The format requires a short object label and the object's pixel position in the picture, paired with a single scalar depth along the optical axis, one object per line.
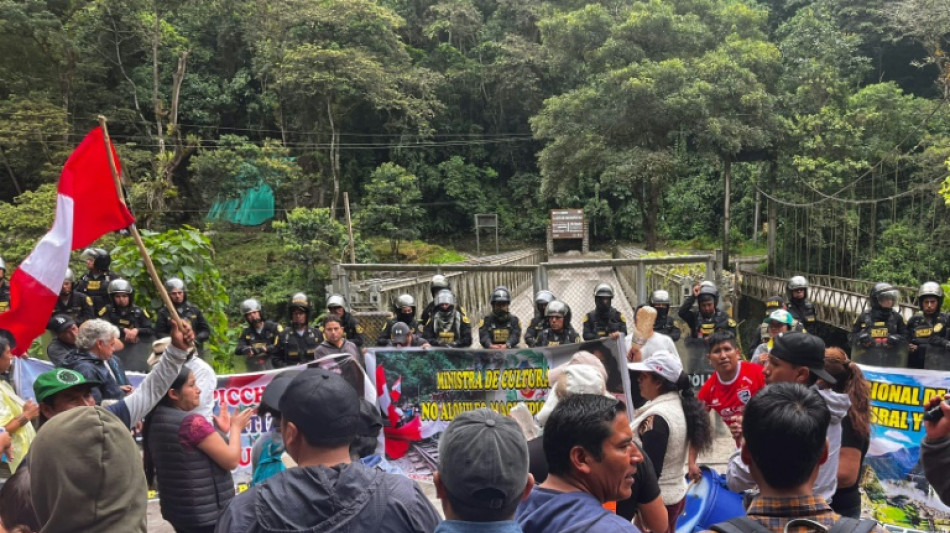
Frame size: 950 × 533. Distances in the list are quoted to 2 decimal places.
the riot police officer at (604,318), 8.76
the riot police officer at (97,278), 9.15
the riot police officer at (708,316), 8.42
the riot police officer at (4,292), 8.33
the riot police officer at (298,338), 8.33
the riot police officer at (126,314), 8.46
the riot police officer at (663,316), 8.65
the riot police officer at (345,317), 8.53
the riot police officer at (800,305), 8.86
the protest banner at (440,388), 6.43
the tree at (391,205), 34.41
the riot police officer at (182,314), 8.63
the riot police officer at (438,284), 9.50
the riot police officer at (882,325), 8.10
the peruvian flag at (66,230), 3.70
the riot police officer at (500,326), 8.55
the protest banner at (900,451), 5.11
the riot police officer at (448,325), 8.74
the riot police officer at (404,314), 8.74
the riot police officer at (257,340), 8.50
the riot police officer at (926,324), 7.84
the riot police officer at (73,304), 8.73
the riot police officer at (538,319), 8.59
